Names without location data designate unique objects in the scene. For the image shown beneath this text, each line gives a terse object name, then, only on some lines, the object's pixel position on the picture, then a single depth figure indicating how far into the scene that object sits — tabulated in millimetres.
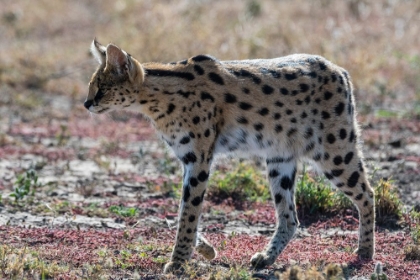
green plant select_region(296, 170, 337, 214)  18219
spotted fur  14727
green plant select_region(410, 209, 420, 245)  15795
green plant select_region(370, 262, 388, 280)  12539
